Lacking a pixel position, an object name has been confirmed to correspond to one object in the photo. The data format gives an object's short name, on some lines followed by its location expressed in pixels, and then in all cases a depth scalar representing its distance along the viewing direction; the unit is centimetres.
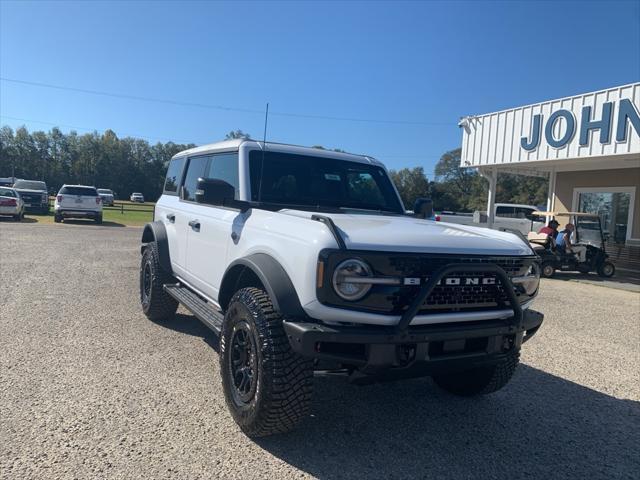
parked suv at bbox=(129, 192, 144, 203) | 6969
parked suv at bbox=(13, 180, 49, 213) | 2648
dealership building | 1199
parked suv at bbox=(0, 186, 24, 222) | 2125
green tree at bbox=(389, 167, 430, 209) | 5325
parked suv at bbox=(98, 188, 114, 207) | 4536
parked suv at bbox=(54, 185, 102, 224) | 2200
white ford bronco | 273
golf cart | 1268
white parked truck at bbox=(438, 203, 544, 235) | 1714
